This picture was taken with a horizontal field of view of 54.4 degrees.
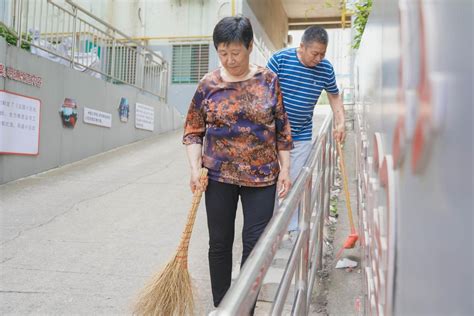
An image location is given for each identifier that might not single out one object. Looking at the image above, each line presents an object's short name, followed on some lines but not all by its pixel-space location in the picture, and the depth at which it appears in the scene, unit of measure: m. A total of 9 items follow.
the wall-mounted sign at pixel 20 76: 5.16
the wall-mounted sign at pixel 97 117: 6.97
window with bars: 11.91
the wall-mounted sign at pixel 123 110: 8.00
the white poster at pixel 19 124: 5.18
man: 2.80
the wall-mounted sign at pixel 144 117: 8.61
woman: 1.99
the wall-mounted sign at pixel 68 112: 6.36
